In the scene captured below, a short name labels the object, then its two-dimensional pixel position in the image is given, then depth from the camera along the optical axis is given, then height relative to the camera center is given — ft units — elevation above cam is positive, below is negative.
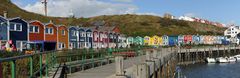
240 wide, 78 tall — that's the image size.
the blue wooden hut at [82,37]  186.39 +1.53
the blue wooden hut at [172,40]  317.10 -1.31
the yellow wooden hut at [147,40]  306.80 -1.04
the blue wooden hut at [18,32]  128.37 +3.42
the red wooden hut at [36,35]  140.88 +2.36
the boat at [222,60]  219.35 -15.70
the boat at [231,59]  224.53 -15.63
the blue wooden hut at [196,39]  344.64 -0.44
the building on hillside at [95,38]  202.79 +0.92
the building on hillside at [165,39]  314.61 -0.69
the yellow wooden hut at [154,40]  306.62 -1.10
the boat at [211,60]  222.90 -15.87
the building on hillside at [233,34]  412.91 +6.84
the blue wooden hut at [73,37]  175.18 +1.49
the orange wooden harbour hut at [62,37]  163.64 +1.45
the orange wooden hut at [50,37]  151.67 +1.41
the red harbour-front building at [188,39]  330.57 -0.35
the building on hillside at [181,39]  323.08 -0.30
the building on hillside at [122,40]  251.22 -0.75
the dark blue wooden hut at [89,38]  194.63 +0.91
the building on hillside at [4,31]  121.83 +3.48
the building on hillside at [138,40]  300.51 -0.98
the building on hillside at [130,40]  295.27 -0.88
